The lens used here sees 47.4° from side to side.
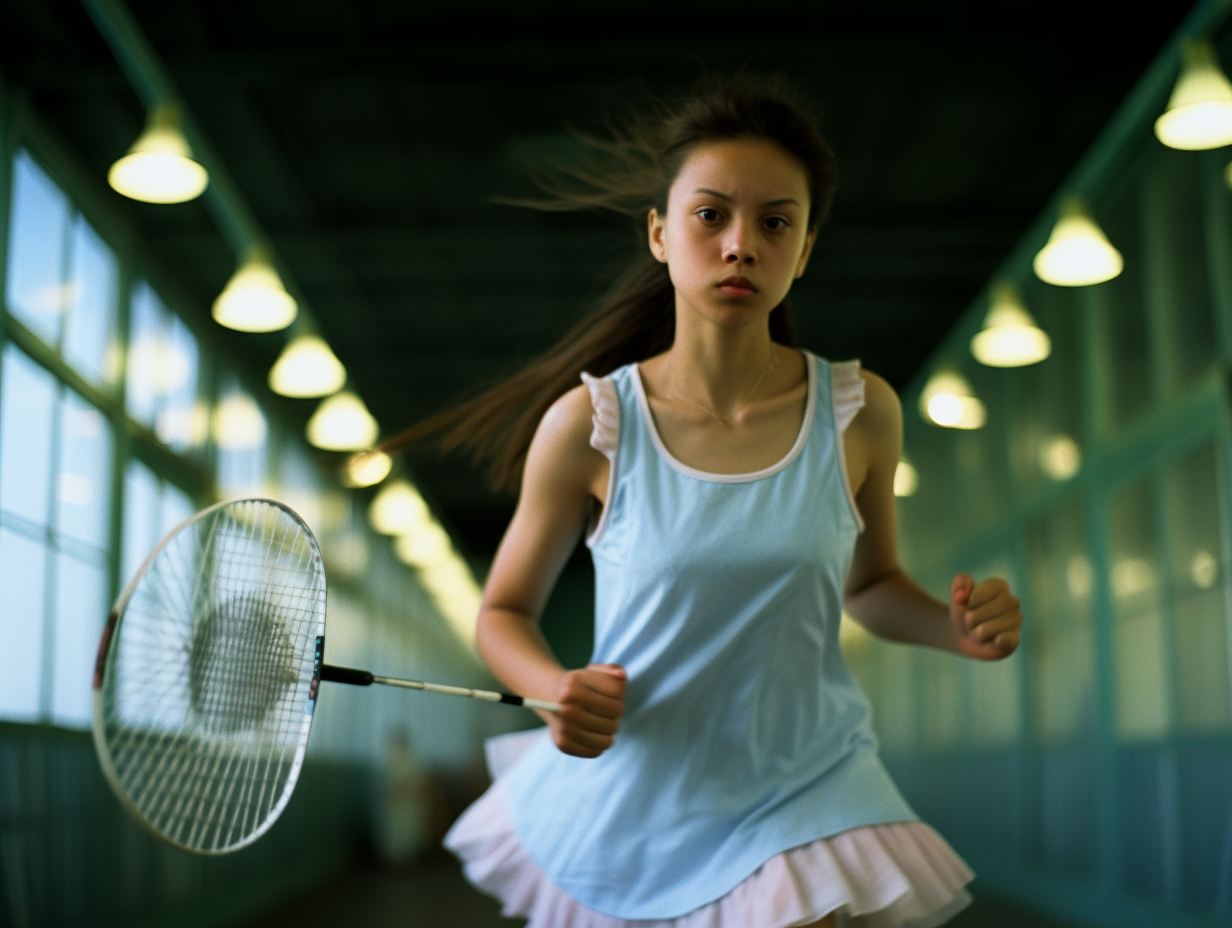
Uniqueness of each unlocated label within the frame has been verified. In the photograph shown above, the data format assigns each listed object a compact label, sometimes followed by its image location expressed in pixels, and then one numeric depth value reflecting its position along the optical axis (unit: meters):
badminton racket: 1.62
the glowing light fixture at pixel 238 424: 9.71
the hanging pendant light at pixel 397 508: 14.14
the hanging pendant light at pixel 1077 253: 5.91
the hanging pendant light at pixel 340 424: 8.86
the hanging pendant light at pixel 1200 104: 4.74
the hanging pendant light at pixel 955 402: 10.78
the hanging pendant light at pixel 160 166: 4.92
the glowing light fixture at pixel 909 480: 13.20
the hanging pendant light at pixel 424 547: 17.47
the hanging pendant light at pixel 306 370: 7.31
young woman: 1.72
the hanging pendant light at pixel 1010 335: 7.31
